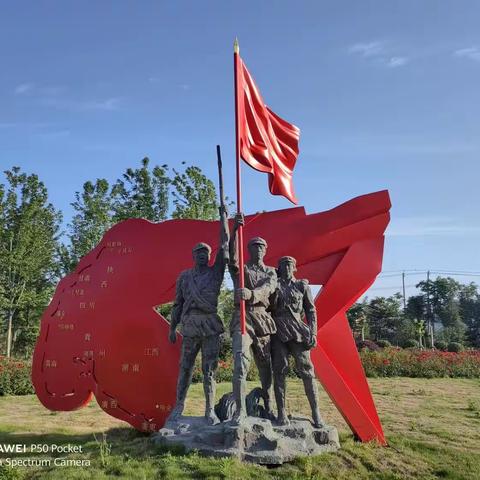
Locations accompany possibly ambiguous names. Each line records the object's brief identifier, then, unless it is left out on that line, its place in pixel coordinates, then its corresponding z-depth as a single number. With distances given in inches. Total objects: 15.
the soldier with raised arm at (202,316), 229.5
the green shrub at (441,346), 979.3
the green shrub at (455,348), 916.6
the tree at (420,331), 1142.1
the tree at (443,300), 1665.8
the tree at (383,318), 1427.9
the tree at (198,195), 620.7
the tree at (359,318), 1330.0
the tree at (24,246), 726.5
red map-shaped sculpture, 261.9
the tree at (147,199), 666.2
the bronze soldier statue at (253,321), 212.7
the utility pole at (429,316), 1612.5
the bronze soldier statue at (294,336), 227.8
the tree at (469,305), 1833.2
